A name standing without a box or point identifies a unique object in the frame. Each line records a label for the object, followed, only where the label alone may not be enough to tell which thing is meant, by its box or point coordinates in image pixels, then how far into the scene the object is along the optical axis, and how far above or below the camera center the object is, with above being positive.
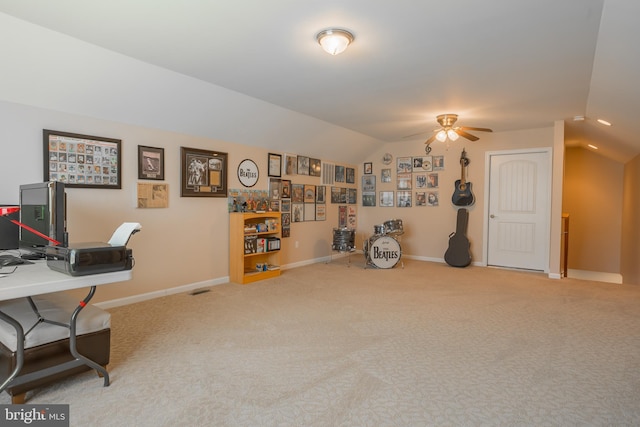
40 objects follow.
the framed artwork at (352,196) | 7.77 +0.25
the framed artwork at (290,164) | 6.12 +0.75
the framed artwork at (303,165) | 6.47 +0.77
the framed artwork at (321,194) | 6.91 +0.25
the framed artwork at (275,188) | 5.86 +0.30
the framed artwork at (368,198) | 7.85 +0.20
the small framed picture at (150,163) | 4.11 +0.50
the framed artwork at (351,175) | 7.75 +0.70
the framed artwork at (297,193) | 6.35 +0.24
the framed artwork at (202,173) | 4.57 +0.44
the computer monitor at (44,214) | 2.29 -0.08
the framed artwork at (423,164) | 7.04 +0.91
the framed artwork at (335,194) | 7.31 +0.26
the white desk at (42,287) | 1.80 -0.46
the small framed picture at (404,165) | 7.31 +0.90
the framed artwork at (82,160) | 3.40 +0.45
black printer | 1.96 -0.33
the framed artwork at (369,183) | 7.86 +0.55
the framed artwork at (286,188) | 6.09 +0.31
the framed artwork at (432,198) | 7.00 +0.20
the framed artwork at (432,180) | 7.00 +0.56
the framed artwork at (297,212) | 6.38 -0.11
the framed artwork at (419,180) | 7.14 +0.57
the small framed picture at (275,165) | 5.84 +0.69
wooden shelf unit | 5.06 -0.63
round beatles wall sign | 5.35 +0.51
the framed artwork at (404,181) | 7.34 +0.56
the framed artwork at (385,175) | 7.62 +0.71
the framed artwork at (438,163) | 6.91 +0.90
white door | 5.99 -0.01
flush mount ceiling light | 2.69 +1.31
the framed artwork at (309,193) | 6.63 +0.25
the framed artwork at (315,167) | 6.72 +0.76
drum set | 6.13 -0.76
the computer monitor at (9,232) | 2.66 -0.24
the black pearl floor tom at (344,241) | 6.40 -0.63
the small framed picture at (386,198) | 7.59 +0.19
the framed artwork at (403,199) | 7.34 +0.18
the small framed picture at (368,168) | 7.88 +0.88
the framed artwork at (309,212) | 6.66 -0.12
